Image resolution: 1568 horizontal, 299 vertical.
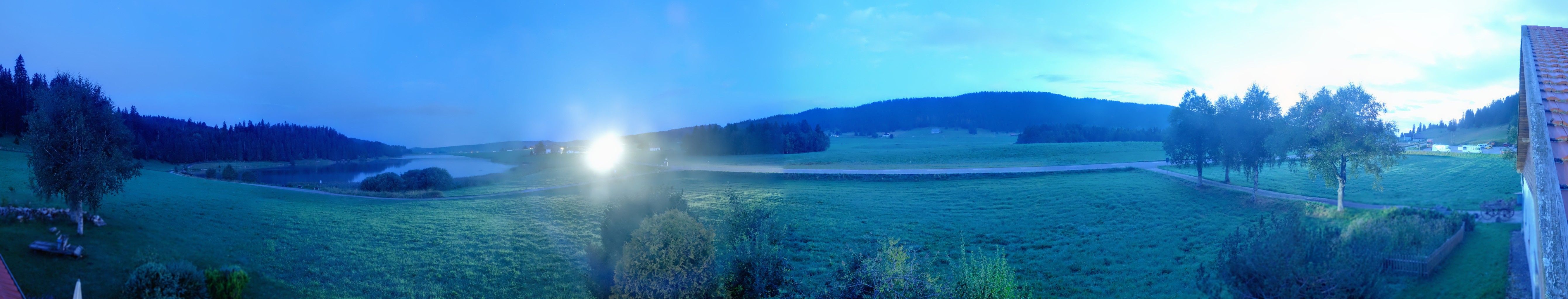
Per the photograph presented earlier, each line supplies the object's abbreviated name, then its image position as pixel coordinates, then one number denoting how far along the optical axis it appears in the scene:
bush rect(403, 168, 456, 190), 39.84
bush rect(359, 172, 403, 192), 38.75
